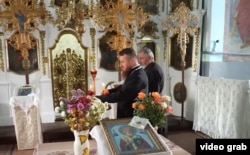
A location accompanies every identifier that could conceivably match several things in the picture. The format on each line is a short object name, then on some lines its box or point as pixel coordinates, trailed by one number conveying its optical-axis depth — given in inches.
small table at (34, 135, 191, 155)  74.0
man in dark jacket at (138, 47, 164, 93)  129.6
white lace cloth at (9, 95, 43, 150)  150.0
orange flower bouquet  75.8
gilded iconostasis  192.2
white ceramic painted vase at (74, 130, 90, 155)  67.0
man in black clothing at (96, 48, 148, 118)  94.1
